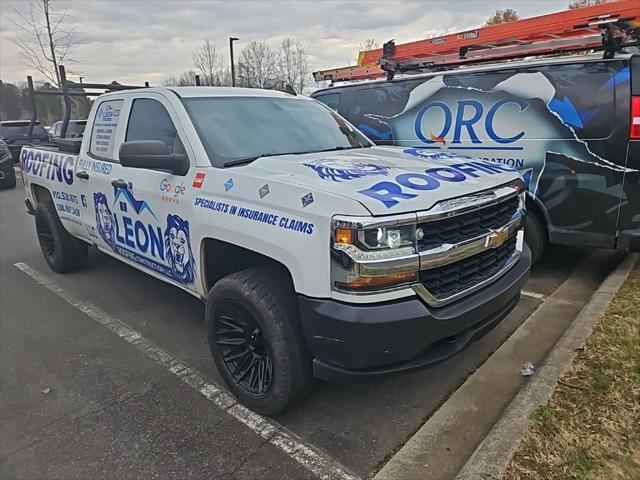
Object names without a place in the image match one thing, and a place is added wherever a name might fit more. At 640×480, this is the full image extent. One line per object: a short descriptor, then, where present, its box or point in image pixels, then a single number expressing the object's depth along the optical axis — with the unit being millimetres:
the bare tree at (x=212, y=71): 38588
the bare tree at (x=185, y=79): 38362
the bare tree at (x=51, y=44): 20125
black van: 4141
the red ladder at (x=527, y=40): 4125
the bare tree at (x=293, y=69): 38719
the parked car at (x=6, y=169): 12780
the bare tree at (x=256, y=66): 37594
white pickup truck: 2221
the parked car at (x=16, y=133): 16531
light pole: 27953
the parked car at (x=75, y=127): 14464
